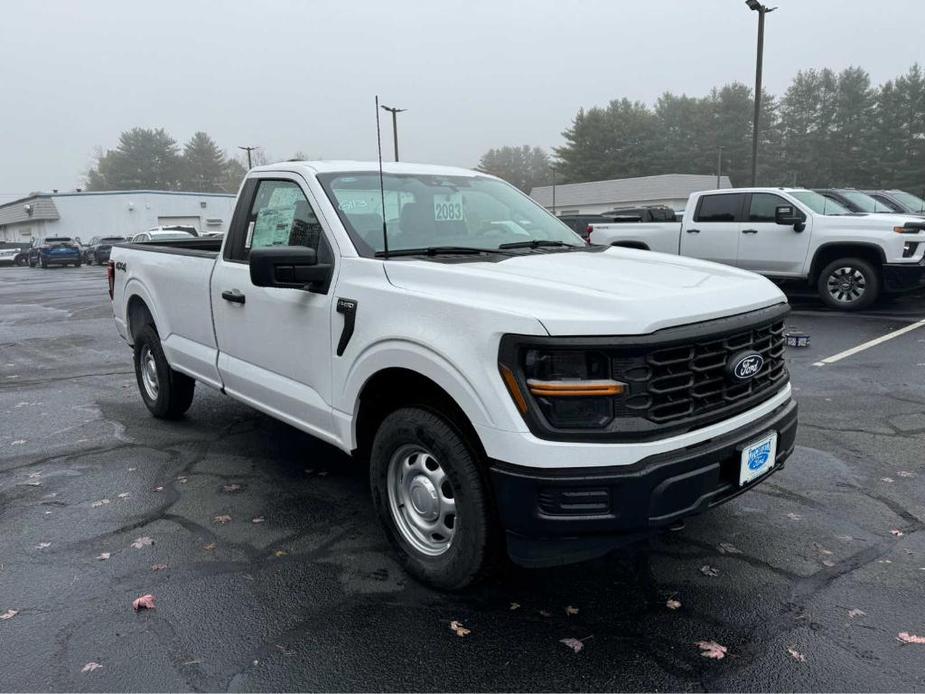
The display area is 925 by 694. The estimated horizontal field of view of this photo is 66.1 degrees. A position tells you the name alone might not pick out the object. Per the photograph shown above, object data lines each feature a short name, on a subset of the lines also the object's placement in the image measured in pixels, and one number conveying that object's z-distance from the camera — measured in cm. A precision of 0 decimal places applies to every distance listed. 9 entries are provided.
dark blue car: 3800
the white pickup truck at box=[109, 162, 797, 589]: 265
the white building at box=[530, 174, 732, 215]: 5253
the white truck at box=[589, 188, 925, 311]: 1058
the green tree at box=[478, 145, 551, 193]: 13400
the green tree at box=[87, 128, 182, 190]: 11175
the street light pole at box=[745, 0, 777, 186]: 2011
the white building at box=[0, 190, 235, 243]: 5606
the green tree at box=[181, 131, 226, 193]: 11438
